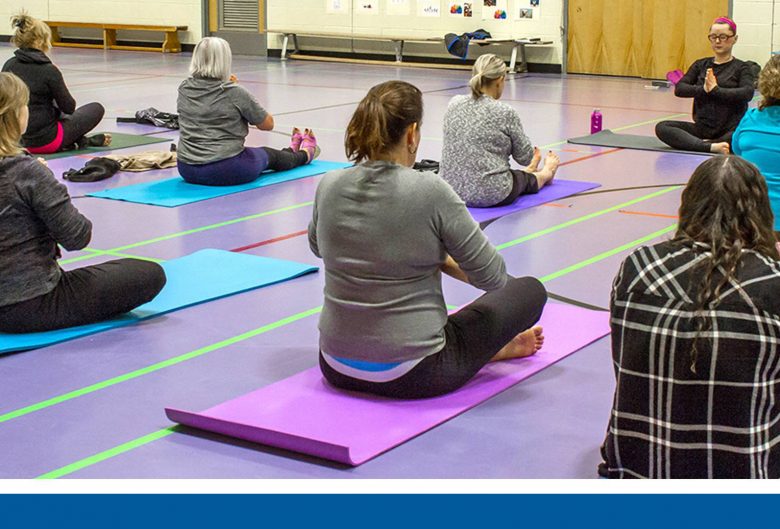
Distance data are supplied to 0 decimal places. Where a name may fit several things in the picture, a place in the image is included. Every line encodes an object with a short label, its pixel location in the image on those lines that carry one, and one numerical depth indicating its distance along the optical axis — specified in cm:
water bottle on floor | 957
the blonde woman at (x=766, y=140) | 538
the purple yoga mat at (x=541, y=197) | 653
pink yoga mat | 327
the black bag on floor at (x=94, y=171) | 761
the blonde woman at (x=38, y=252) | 416
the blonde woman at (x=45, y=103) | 800
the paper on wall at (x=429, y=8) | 1607
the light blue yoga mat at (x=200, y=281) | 432
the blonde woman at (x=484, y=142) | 651
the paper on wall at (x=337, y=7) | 1697
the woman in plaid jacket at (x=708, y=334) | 257
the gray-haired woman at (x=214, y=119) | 730
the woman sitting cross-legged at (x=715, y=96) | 838
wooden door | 1402
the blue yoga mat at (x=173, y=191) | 698
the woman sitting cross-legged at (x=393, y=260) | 344
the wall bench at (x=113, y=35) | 1870
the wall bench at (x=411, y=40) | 1523
